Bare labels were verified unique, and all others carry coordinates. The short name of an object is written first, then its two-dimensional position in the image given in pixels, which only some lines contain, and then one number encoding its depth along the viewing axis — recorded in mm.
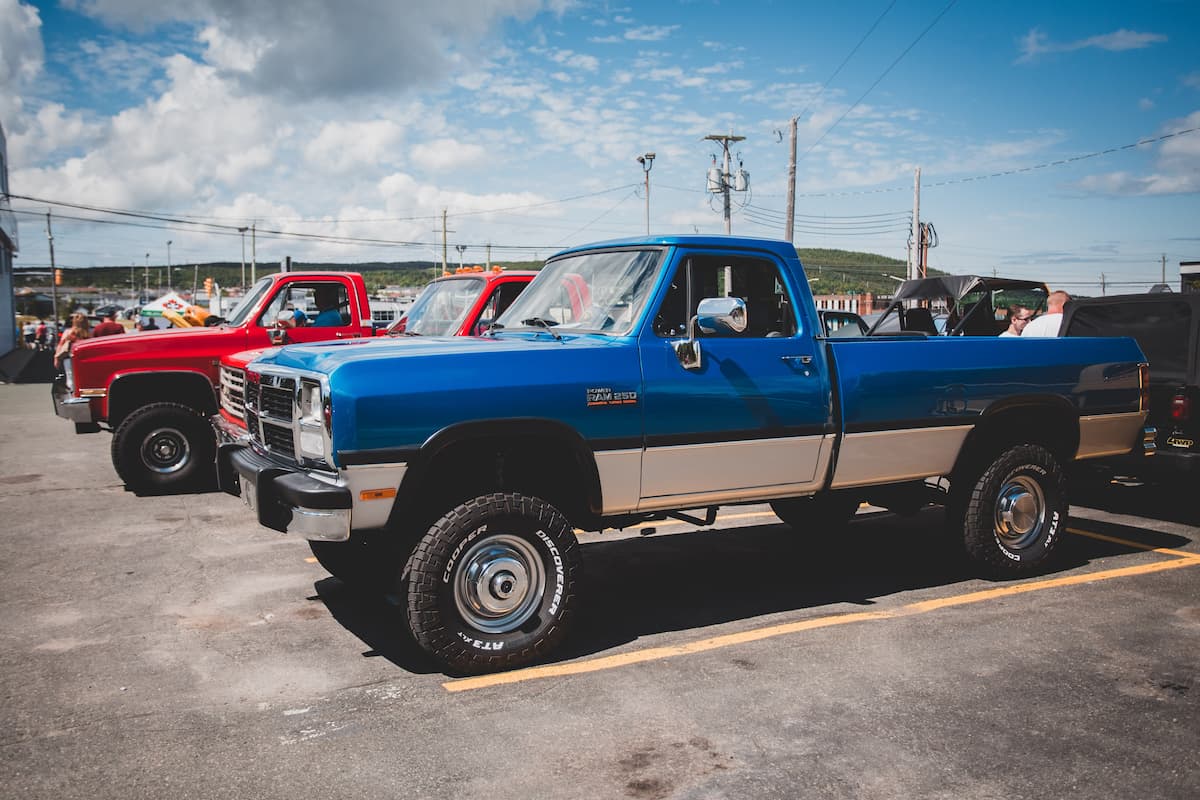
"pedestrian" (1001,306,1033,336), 11156
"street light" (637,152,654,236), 44069
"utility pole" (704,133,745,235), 39531
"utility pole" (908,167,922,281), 41734
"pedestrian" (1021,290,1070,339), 9836
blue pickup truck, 4355
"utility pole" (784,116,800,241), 27703
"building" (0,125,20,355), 45000
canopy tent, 33156
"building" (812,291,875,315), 59125
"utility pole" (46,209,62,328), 63291
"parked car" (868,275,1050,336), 10188
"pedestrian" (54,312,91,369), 16684
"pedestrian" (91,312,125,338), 16953
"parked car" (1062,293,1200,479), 7410
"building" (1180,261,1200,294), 26991
